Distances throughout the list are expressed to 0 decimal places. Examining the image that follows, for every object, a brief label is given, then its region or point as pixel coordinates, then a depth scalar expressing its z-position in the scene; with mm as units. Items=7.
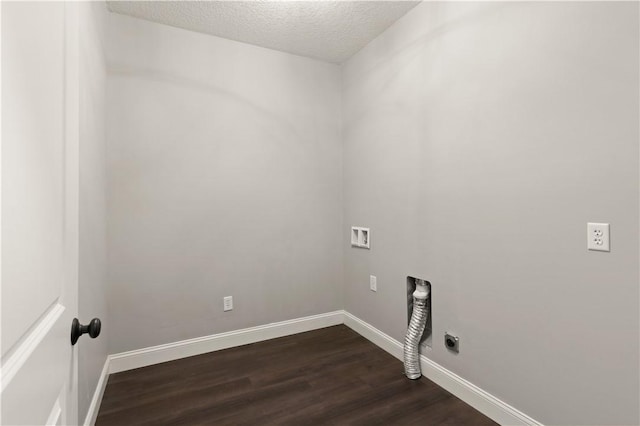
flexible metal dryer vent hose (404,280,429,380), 2293
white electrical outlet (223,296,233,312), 2793
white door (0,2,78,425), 469
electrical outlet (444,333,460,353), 2090
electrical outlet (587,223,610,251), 1382
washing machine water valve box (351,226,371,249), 2947
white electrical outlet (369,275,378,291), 2855
